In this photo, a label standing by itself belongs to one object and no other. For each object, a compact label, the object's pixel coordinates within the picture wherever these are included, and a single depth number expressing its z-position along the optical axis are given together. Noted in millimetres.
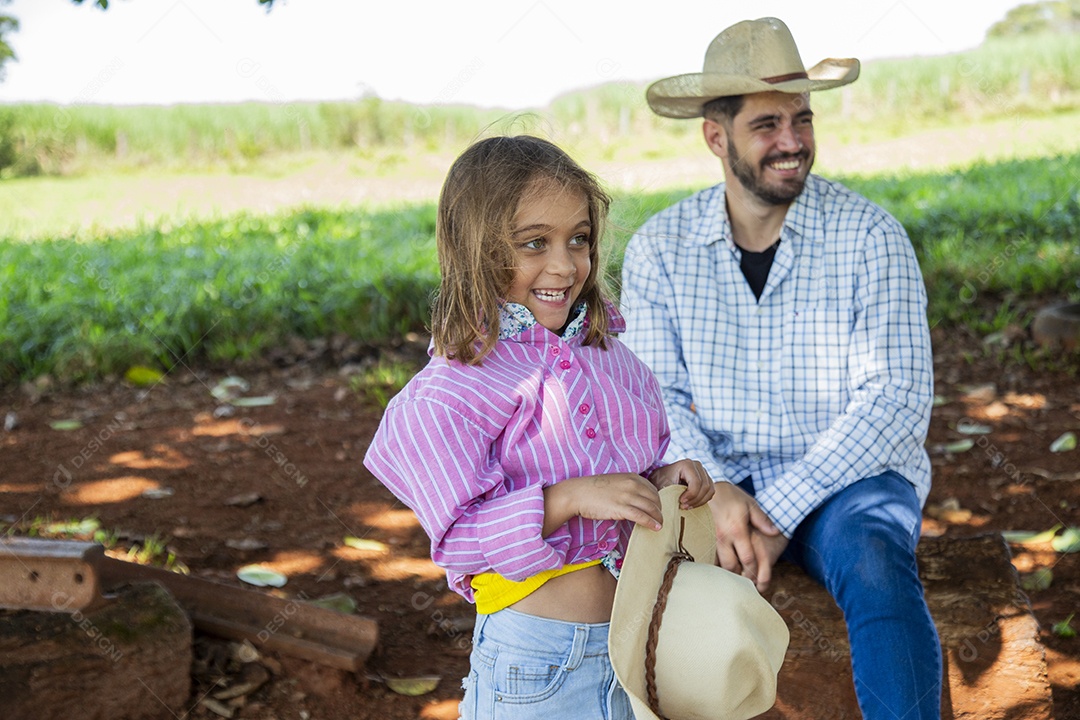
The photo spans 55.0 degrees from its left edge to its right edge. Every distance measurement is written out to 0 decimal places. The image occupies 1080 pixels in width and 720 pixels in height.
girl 1571
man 2482
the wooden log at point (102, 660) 2338
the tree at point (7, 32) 8502
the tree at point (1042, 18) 25659
